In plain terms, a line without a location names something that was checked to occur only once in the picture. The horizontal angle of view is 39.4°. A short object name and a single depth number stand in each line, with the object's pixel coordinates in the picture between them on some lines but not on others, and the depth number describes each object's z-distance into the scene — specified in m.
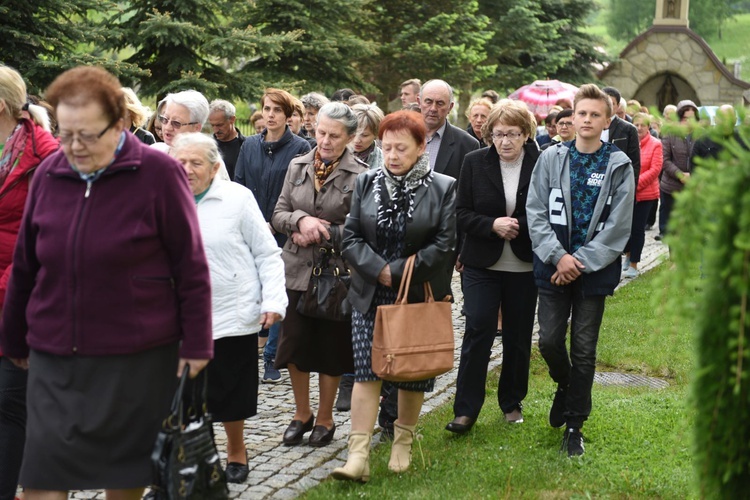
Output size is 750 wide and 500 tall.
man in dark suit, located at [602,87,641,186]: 9.98
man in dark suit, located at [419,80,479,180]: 8.02
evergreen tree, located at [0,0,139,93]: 13.22
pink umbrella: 24.63
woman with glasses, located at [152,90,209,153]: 6.61
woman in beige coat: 6.81
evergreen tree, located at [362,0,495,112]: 25.05
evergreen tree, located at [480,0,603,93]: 29.47
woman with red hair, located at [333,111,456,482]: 5.96
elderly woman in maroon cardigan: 4.05
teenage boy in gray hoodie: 6.37
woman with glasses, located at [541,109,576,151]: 10.76
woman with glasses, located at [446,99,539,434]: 7.01
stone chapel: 40.31
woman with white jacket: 5.55
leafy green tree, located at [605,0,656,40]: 92.62
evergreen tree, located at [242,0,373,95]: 19.31
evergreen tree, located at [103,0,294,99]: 16.38
